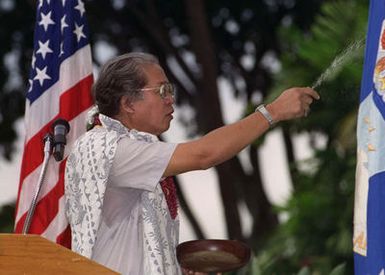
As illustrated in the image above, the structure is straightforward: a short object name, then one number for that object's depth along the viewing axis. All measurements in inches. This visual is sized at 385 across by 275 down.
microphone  320.0
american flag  448.4
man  302.2
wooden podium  250.7
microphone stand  309.5
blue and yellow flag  286.1
